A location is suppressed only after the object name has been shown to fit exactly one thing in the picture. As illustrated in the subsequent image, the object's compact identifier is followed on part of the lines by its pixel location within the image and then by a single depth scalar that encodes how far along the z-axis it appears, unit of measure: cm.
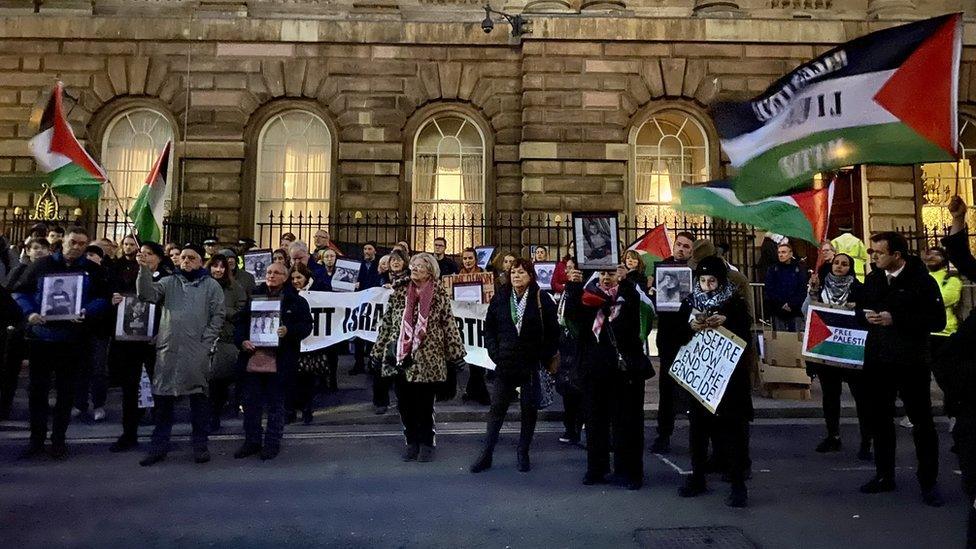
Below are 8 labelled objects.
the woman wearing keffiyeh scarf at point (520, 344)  616
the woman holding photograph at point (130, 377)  662
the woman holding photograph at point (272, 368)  655
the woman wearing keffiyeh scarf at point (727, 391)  521
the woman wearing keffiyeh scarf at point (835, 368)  685
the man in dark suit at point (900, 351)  536
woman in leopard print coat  639
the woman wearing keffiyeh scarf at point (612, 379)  564
